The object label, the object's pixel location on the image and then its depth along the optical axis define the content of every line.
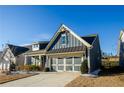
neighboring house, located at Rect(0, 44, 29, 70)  17.48
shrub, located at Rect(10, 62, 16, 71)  15.50
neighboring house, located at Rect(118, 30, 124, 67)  15.45
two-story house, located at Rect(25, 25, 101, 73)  11.20
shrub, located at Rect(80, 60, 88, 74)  10.25
